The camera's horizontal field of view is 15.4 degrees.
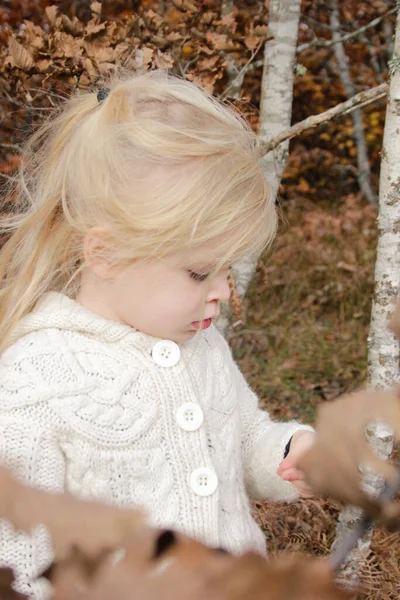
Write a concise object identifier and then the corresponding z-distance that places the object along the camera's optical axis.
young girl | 1.21
